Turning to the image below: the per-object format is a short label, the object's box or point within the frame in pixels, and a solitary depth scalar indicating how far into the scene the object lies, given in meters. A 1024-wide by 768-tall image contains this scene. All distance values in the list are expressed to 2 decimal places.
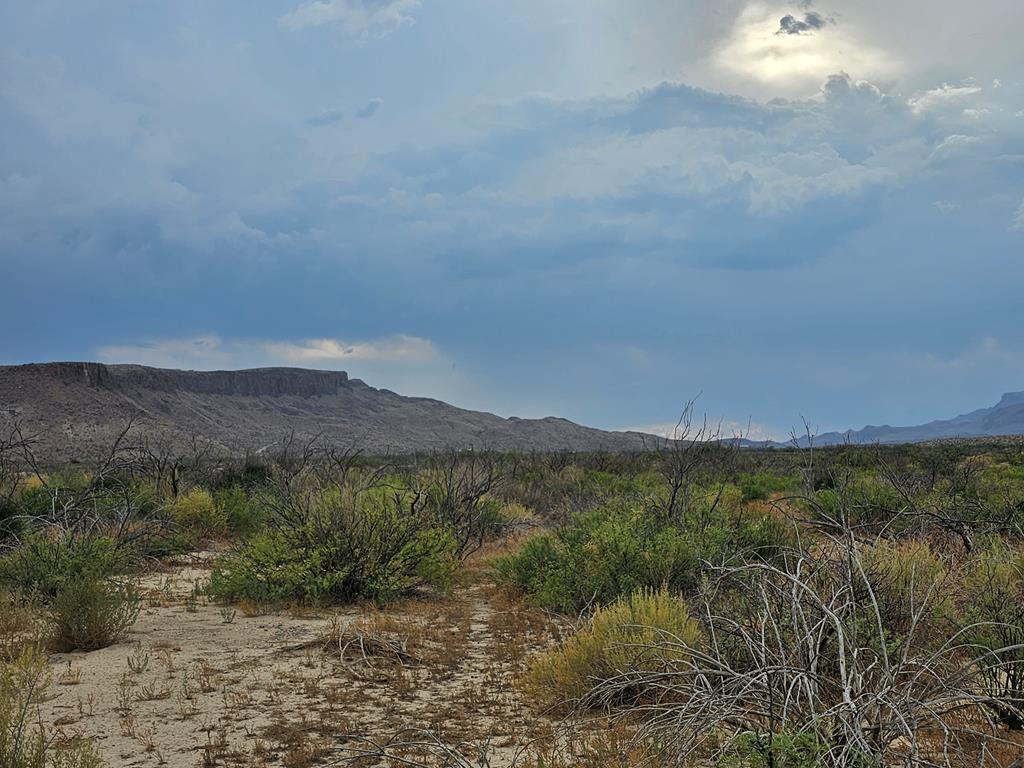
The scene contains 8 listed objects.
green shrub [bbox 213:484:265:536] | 18.34
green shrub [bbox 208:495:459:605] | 10.84
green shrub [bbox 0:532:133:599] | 10.21
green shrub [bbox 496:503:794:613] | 9.47
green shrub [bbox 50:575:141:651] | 8.33
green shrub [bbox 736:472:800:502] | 20.91
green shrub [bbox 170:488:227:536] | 17.64
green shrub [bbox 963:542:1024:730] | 5.81
